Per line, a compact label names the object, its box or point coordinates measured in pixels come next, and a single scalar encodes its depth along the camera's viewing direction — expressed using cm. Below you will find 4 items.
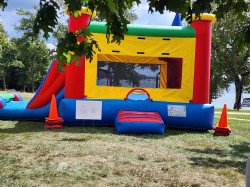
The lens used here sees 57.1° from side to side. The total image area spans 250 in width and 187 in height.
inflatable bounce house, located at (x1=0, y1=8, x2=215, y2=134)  602
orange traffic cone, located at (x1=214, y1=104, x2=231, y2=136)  588
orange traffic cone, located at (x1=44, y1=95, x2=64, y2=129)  582
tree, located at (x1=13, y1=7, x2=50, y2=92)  3226
